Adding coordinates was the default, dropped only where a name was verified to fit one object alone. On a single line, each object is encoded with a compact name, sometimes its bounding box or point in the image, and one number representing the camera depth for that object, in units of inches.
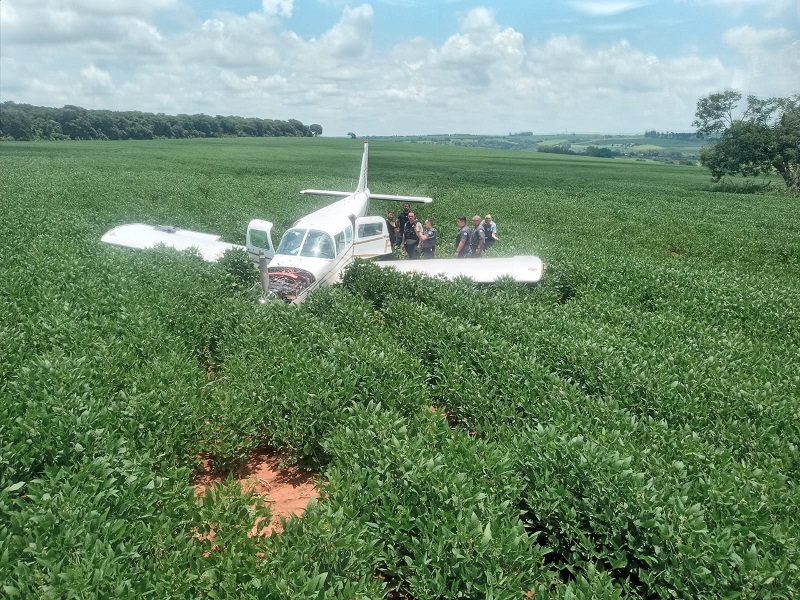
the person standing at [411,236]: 769.6
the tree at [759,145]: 2118.6
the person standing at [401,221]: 805.2
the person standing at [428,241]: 768.3
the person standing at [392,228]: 849.5
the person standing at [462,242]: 722.8
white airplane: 546.9
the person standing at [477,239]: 731.4
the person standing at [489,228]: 749.3
